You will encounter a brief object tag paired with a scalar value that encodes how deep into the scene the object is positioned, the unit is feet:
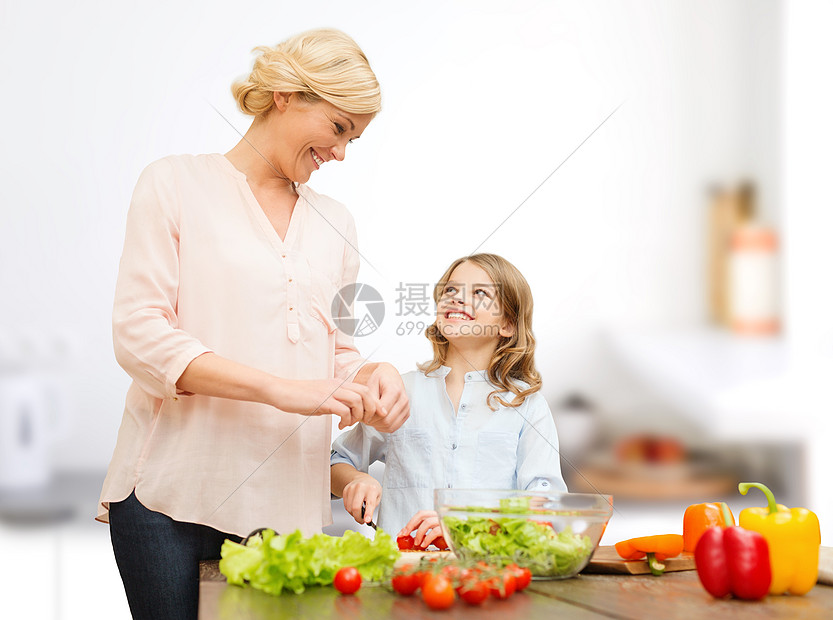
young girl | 5.03
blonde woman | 3.71
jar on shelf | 7.83
